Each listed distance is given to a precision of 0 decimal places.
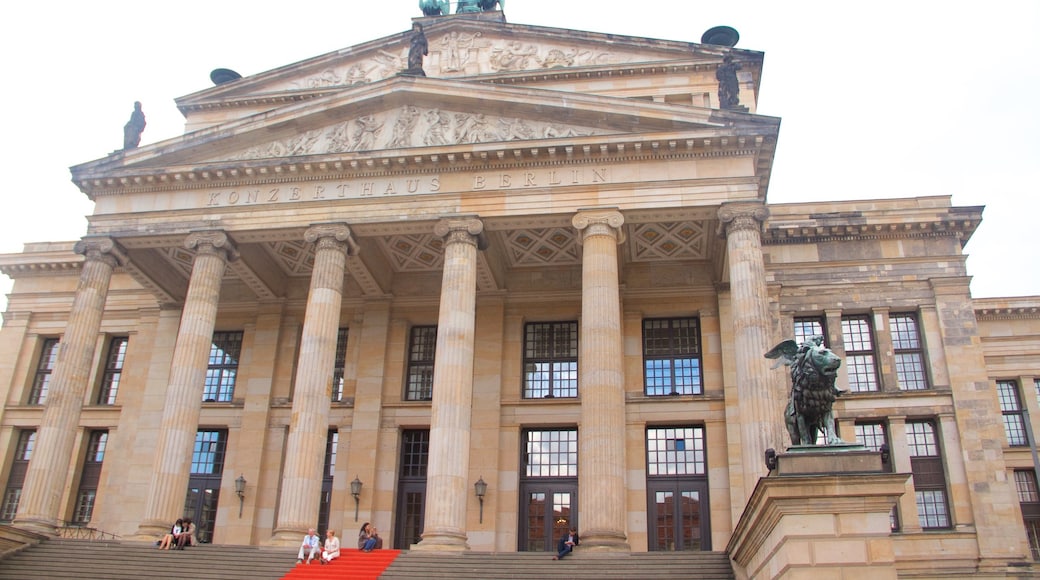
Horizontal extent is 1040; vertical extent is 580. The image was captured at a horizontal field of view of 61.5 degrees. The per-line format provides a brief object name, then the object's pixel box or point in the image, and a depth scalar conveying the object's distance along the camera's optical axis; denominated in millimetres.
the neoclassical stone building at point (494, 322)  26453
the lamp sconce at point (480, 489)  29808
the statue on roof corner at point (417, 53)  29969
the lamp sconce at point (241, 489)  31141
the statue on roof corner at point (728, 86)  27641
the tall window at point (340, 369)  33188
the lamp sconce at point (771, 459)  14523
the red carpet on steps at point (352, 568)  22031
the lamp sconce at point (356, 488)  30281
